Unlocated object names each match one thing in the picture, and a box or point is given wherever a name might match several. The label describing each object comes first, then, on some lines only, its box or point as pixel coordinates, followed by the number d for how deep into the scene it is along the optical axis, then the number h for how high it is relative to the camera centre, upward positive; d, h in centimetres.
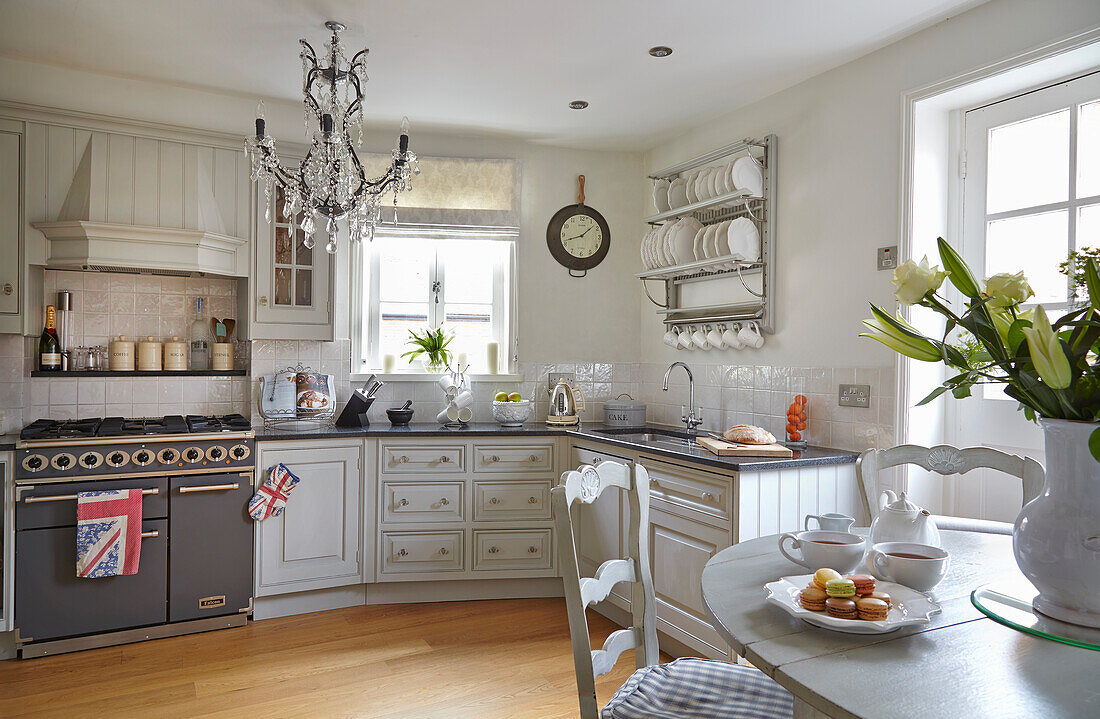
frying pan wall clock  458 +73
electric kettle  423 -29
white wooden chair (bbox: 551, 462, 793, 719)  153 -69
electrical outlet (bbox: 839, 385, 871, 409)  306 -16
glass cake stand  112 -42
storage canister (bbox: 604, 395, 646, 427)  427 -34
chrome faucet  389 -32
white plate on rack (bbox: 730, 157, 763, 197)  353 +87
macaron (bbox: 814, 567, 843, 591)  132 -39
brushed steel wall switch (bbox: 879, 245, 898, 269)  298 +41
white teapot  149 -34
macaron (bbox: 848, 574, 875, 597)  128 -39
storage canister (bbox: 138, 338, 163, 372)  384 -3
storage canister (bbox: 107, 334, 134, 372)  377 -3
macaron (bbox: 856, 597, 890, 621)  122 -42
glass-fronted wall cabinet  391 +37
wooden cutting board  295 -38
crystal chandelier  262 +65
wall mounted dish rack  359 +53
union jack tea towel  318 -80
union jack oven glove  355 -70
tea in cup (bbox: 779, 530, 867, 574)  146 -38
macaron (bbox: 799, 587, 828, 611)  127 -42
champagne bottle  361 -1
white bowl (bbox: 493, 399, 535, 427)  411 -33
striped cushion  152 -72
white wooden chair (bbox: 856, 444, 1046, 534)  189 -29
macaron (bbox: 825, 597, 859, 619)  123 -42
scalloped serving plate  119 -43
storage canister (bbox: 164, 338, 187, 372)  389 -3
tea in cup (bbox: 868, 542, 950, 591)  136 -39
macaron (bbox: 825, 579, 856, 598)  125 -39
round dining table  99 -46
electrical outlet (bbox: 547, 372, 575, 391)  452 -15
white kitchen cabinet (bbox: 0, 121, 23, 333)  340 +58
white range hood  346 +54
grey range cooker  316 -81
